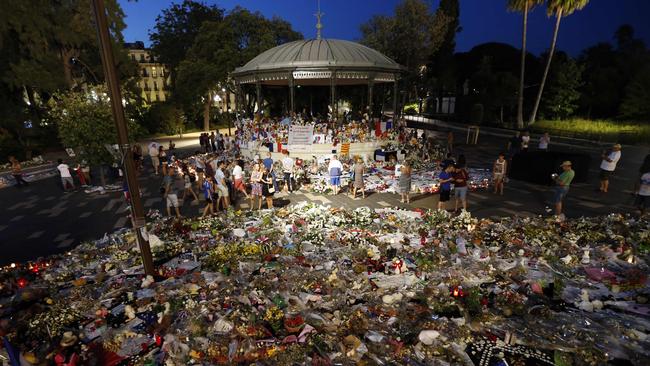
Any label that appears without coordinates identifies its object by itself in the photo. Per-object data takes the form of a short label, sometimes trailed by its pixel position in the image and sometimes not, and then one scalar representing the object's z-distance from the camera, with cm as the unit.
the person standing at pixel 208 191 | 1044
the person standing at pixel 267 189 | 1106
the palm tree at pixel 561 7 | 2698
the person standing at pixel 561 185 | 901
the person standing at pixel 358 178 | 1182
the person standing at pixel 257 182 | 1080
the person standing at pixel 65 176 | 1430
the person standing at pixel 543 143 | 1764
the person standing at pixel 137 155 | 1677
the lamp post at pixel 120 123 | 530
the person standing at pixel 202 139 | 2300
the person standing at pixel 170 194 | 1019
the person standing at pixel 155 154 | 1772
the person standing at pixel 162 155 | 1686
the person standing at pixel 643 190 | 916
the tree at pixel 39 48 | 2512
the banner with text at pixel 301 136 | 1752
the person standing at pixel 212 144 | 2325
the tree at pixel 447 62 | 4550
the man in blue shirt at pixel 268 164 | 1209
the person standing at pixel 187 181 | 1195
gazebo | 1831
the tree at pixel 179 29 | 4412
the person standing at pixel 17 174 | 1609
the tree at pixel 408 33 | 3288
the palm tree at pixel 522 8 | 2842
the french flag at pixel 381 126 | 1964
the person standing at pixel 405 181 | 1089
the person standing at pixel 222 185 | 1061
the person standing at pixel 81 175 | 1511
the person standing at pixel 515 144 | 1852
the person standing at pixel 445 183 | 1003
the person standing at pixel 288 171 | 1284
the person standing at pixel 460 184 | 982
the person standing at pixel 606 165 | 1144
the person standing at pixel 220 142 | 2294
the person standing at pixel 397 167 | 1432
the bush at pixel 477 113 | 3812
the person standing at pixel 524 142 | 1765
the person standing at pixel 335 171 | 1238
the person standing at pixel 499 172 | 1165
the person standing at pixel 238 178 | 1136
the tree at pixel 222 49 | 3172
